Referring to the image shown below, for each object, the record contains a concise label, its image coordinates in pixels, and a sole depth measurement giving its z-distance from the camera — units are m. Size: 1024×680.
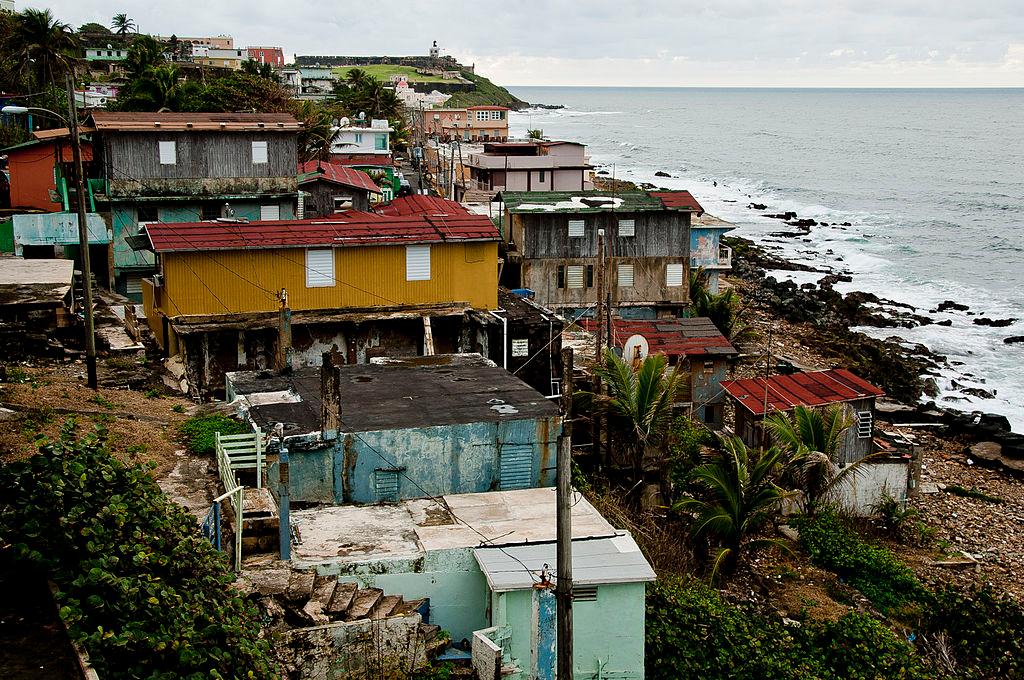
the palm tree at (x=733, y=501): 21.08
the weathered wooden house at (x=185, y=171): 35.09
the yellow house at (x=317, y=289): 26.98
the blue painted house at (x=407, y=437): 18.39
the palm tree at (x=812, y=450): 22.80
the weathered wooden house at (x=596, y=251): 38.75
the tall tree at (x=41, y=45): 61.59
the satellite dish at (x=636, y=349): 27.62
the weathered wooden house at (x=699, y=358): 31.23
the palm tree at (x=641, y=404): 23.11
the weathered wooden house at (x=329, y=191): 40.88
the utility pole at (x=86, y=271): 20.95
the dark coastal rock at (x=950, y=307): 58.22
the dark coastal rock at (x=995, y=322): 54.59
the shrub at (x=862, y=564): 21.30
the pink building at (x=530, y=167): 59.56
